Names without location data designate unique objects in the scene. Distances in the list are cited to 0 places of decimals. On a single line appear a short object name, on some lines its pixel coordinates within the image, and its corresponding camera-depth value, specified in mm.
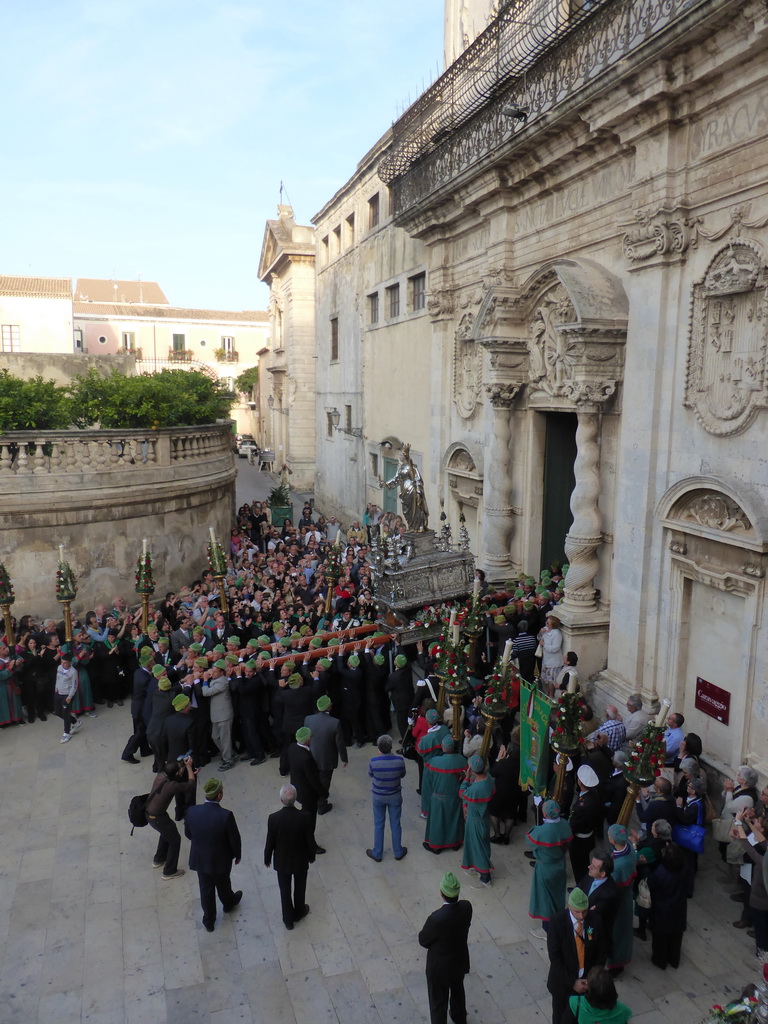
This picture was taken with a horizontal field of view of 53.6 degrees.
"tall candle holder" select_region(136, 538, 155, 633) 11742
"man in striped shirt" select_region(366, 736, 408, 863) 7419
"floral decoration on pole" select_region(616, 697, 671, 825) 6391
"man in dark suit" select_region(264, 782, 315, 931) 6645
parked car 50300
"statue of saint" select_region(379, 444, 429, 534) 11867
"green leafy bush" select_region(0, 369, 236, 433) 13812
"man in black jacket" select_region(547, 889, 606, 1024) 5172
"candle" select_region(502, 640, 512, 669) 7930
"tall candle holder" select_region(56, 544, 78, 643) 11172
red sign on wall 8344
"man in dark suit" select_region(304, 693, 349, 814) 8398
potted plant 24422
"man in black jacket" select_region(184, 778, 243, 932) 6633
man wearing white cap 6805
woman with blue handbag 6336
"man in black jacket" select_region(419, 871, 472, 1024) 5367
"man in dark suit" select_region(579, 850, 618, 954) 5582
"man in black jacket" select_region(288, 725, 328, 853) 7828
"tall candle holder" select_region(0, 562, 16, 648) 11109
